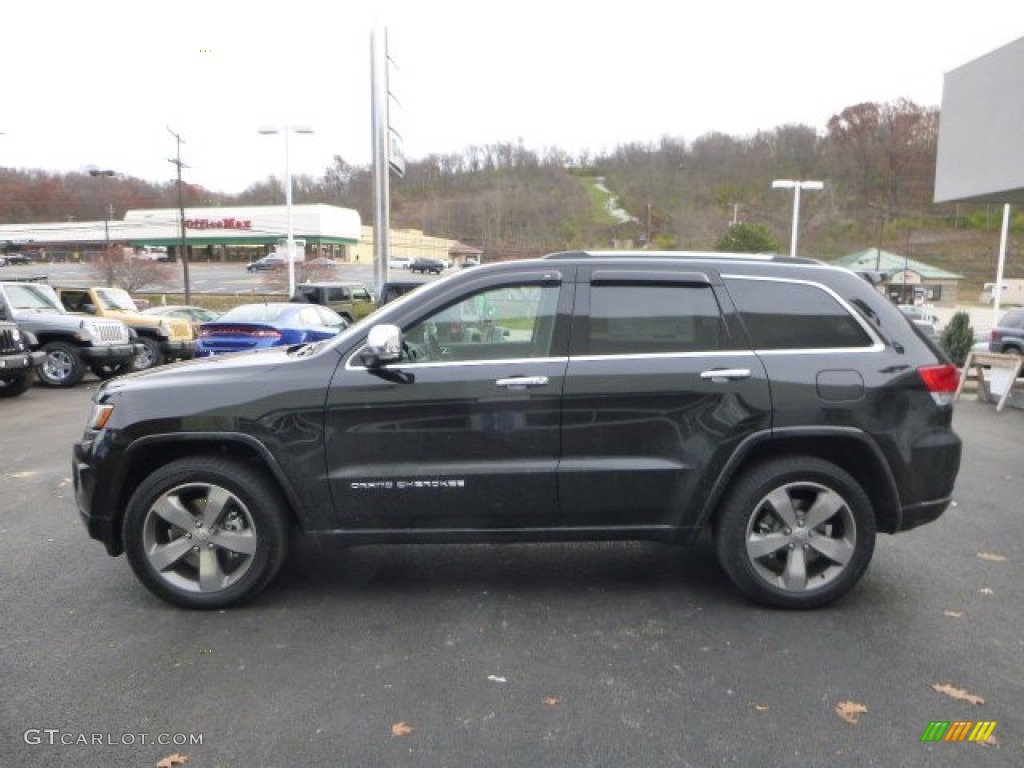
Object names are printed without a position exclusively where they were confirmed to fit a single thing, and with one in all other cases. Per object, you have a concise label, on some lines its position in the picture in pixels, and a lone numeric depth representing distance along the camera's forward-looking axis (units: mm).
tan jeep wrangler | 17438
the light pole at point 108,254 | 41881
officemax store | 76869
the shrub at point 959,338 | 15547
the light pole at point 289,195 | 25734
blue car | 12883
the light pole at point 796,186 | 25734
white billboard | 12578
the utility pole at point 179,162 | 34975
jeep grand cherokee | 4043
